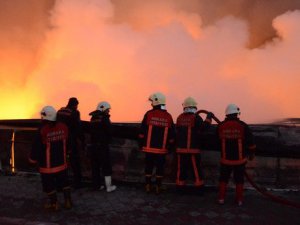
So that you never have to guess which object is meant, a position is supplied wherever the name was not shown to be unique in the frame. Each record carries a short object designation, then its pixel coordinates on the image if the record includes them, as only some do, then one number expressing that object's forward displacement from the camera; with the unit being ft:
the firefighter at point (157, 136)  15.57
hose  14.00
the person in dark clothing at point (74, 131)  16.10
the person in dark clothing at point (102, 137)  15.91
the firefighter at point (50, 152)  13.46
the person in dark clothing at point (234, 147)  14.06
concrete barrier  15.84
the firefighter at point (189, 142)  15.44
